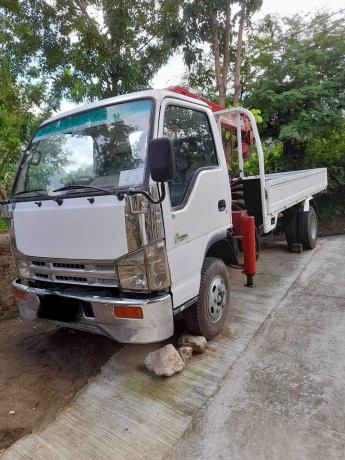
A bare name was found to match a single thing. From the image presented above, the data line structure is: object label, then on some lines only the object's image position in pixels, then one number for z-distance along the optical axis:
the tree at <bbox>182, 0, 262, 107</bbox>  7.59
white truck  2.21
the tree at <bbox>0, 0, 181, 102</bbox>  8.12
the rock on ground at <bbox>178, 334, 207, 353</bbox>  2.84
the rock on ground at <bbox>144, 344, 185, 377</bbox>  2.54
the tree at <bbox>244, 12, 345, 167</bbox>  7.98
